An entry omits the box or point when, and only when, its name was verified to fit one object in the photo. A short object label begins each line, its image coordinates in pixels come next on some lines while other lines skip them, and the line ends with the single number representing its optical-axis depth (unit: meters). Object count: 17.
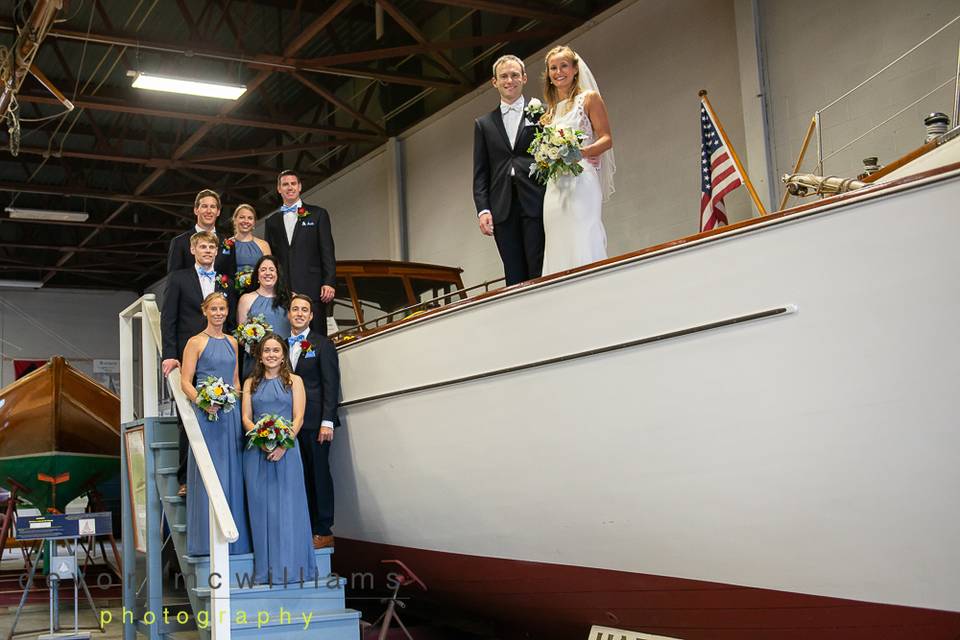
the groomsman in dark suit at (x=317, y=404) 4.86
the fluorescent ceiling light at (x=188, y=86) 10.34
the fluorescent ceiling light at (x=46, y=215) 15.09
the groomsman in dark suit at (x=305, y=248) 5.25
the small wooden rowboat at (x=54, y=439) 9.17
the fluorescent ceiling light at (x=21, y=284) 19.83
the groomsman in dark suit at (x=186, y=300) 4.87
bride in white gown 4.13
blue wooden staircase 4.30
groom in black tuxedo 4.44
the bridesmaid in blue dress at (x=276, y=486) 4.46
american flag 6.69
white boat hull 2.91
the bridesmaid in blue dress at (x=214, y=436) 4.54
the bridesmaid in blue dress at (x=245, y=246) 4.99
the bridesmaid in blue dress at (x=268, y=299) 4.85
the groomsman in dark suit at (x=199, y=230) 4.95
